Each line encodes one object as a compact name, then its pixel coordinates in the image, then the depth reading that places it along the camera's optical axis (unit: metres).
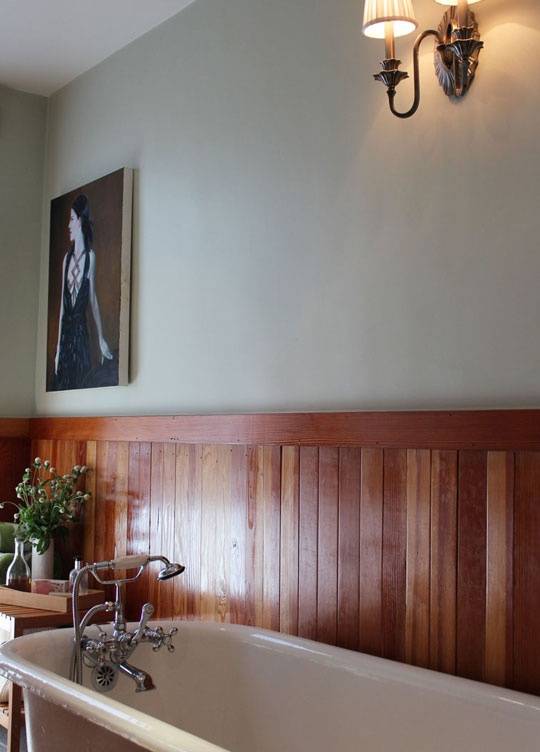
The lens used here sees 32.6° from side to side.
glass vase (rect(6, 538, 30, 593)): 3.42
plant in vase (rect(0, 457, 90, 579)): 3.57
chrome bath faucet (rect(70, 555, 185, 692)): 2.52
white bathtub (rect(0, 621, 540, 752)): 1.92
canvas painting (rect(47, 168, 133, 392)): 3.64
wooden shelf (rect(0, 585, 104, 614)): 3.17
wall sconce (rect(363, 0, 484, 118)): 2.27
